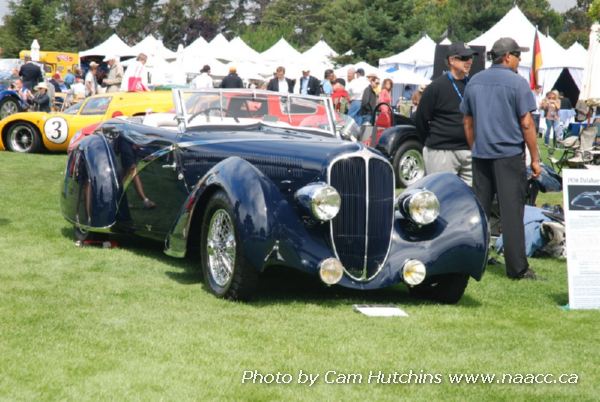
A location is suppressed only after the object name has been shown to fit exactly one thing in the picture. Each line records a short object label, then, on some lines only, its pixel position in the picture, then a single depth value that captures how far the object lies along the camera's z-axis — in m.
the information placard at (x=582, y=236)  6.91
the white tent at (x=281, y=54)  43.66
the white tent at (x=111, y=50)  49.13
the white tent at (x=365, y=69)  37.99
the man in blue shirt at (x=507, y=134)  7.96
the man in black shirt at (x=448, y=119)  8.98
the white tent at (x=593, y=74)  14.97
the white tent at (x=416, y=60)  38.66
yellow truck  50.84
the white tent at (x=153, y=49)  44.72
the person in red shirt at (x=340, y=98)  22.02
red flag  21.30
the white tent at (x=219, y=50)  41.91
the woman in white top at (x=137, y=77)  21.55
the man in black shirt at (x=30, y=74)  27.05
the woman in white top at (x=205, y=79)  25.75
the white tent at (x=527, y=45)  34.88
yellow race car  17.75
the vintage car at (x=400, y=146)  15.43
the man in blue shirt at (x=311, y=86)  22.92
